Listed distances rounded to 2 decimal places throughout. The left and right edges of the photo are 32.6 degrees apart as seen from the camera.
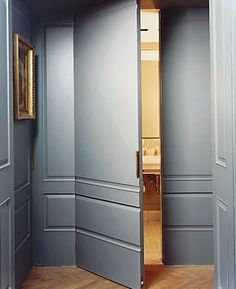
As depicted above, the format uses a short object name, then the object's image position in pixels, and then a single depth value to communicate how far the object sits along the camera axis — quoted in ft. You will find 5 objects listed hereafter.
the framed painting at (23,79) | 8.71
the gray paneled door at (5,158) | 6.25
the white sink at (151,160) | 14.98
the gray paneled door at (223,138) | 5.63
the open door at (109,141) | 8.98
